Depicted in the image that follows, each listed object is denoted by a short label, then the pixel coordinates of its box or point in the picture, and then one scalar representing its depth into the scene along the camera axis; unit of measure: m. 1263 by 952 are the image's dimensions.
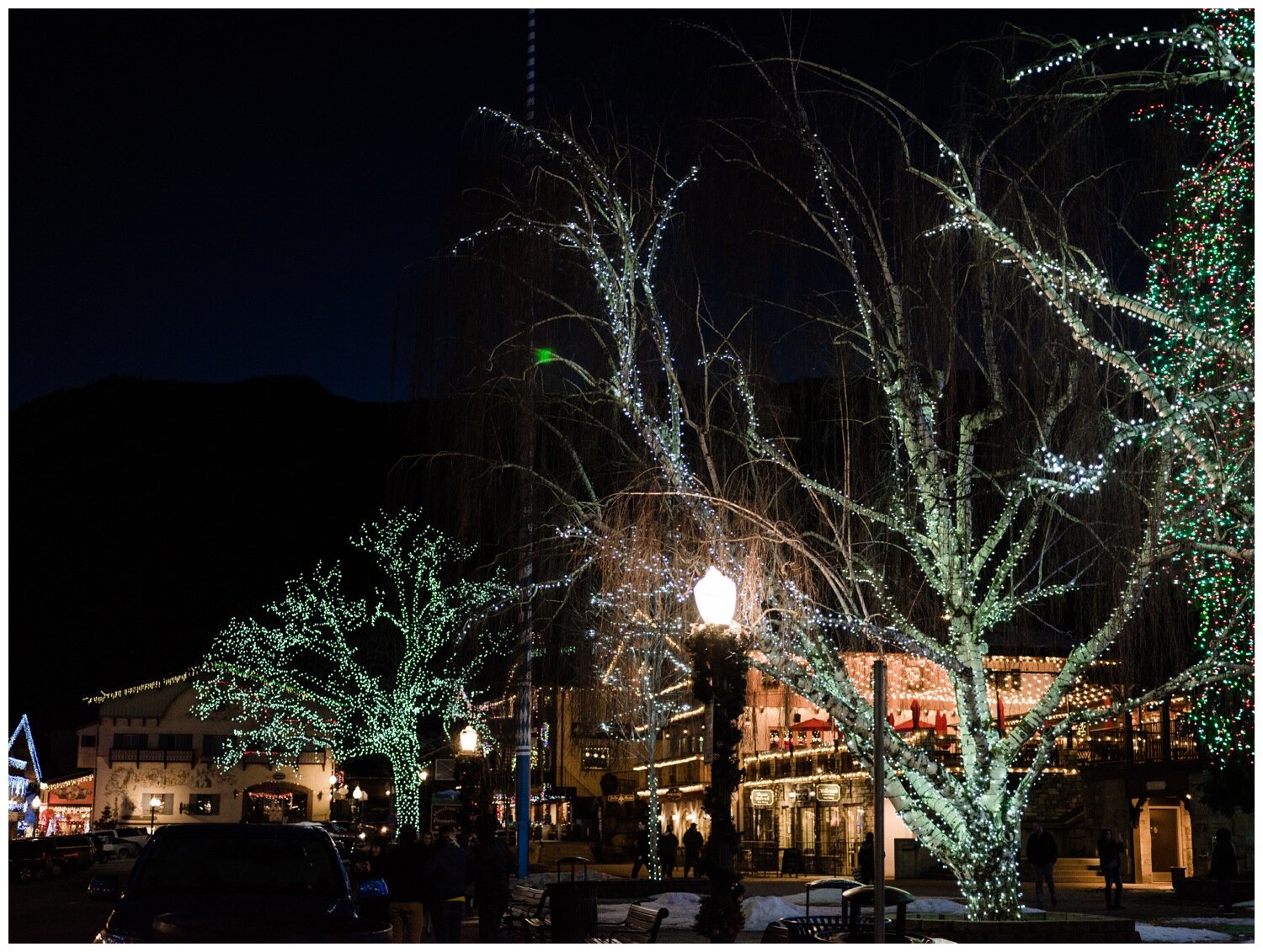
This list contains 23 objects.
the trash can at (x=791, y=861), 41.28
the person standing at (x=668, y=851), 35.88
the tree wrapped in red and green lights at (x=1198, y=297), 12.30
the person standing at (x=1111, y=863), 25.47
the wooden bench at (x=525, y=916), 18.84
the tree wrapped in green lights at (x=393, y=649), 43.62
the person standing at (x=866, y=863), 28.55
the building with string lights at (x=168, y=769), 84.75
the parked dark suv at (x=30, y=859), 46.28
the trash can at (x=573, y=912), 16.14
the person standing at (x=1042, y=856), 27.66
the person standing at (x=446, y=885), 14.09
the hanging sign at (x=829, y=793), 42.25
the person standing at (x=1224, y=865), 24.25
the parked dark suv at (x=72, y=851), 49.53
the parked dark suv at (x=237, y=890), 8.36
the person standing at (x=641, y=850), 36.12
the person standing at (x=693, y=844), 34.44
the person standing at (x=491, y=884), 17.36
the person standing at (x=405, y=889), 14.35
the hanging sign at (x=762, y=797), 46.72
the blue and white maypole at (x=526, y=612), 17.20
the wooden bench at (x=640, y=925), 15.30
